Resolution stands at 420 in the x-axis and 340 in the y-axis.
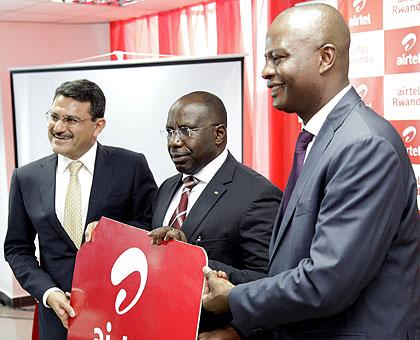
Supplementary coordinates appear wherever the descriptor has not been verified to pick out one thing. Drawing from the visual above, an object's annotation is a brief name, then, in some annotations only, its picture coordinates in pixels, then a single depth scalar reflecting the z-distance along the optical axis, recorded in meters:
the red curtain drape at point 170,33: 5.26
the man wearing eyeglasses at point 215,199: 1.85
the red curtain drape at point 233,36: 4.58
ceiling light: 5.04
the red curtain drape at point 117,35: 5.98
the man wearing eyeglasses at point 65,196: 2.31
